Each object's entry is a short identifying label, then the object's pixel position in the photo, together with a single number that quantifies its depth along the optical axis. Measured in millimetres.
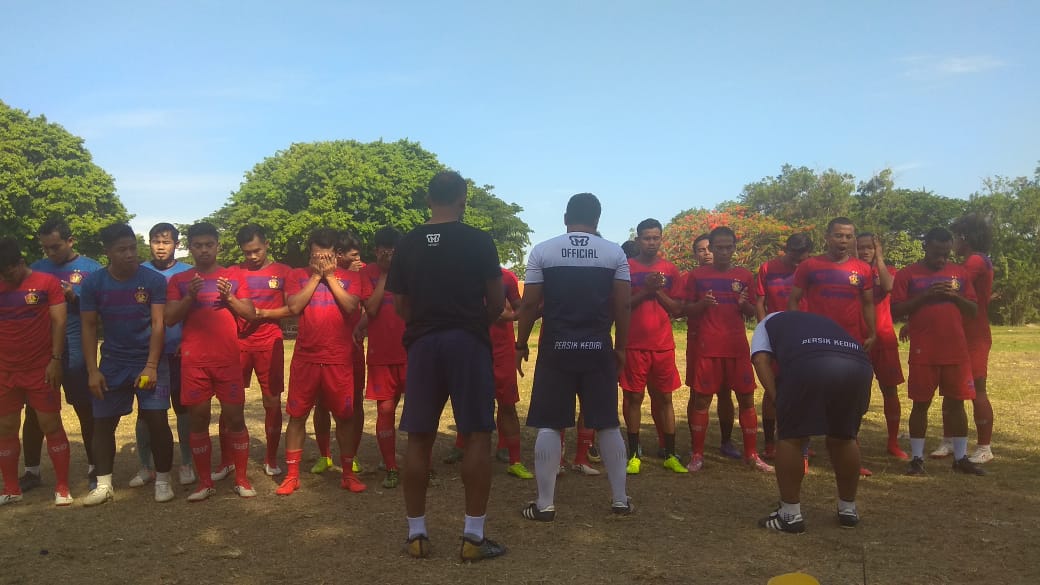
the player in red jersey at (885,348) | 7273
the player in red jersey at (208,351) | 5875
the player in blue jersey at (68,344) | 6438
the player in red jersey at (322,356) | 6090
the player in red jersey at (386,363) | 6371
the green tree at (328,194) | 40062
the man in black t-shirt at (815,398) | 4703
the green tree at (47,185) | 31969
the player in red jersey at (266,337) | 6617
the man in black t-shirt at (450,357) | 4410
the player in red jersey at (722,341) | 6852
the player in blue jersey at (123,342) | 5922
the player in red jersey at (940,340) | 6562
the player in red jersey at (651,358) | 6812
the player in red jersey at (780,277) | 7566
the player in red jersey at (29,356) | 5902
